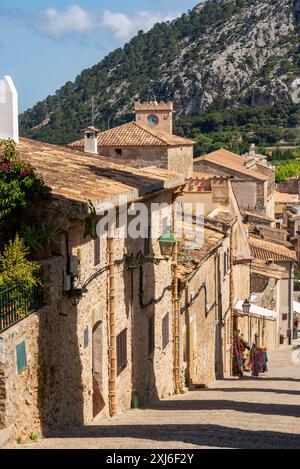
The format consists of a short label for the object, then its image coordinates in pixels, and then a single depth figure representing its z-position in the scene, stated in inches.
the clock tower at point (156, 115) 2854.3
